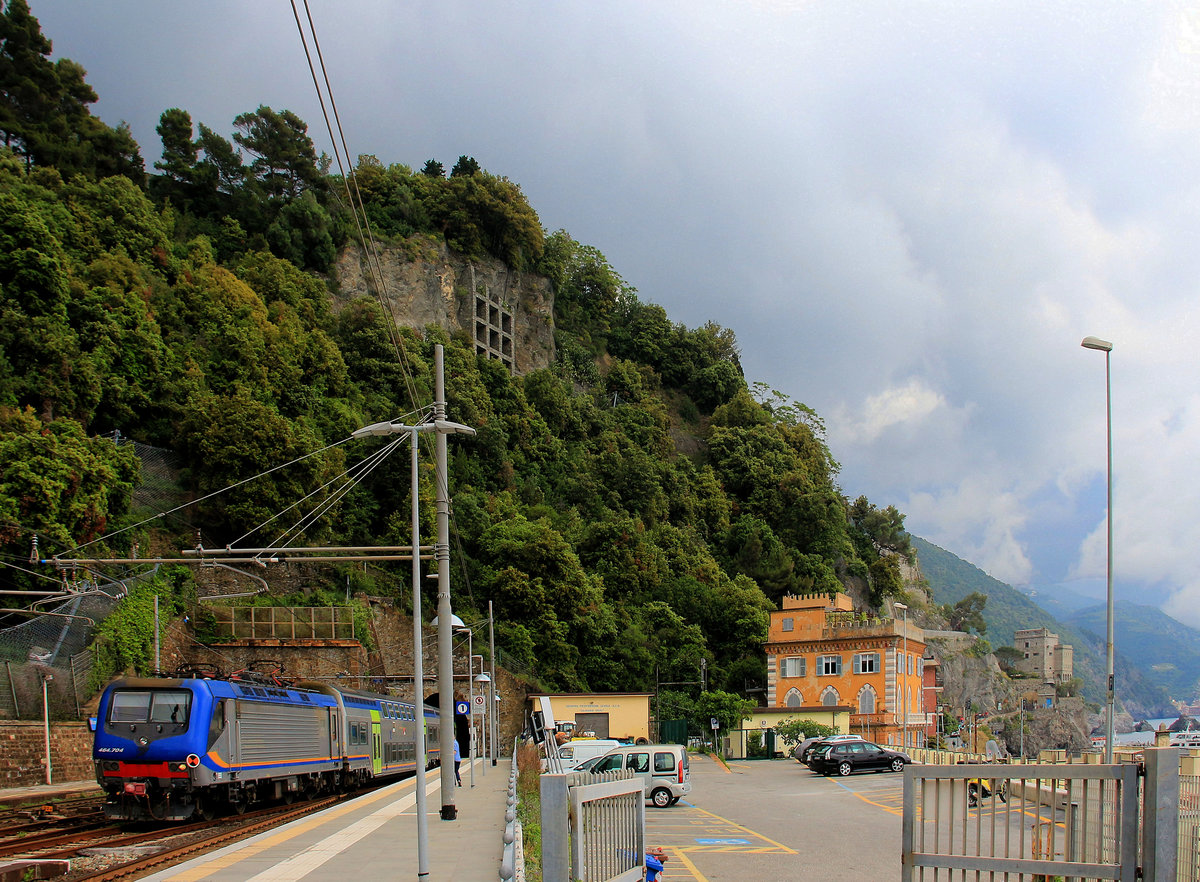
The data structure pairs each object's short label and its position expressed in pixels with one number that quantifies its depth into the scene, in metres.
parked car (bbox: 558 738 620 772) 26.58
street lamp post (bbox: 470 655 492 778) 30.98
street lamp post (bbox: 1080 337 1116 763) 19.66
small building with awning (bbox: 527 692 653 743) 44.88
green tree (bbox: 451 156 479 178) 77.88
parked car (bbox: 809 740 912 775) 33.12
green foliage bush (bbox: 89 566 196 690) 28.78
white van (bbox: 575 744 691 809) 22.14
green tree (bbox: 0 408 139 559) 28.22
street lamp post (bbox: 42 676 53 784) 23.58
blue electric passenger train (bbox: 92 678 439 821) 17.44
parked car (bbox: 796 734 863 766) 34.97
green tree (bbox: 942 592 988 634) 125.44
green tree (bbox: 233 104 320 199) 62.16
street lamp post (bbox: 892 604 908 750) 51.33
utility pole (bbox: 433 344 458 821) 15.94
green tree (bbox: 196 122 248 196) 60.16
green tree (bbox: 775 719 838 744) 46.94
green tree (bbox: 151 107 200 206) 59.22
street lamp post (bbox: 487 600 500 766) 34.08
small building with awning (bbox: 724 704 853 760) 48.35
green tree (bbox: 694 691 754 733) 49.59
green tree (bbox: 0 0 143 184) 48.91
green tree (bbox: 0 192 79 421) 34.47
